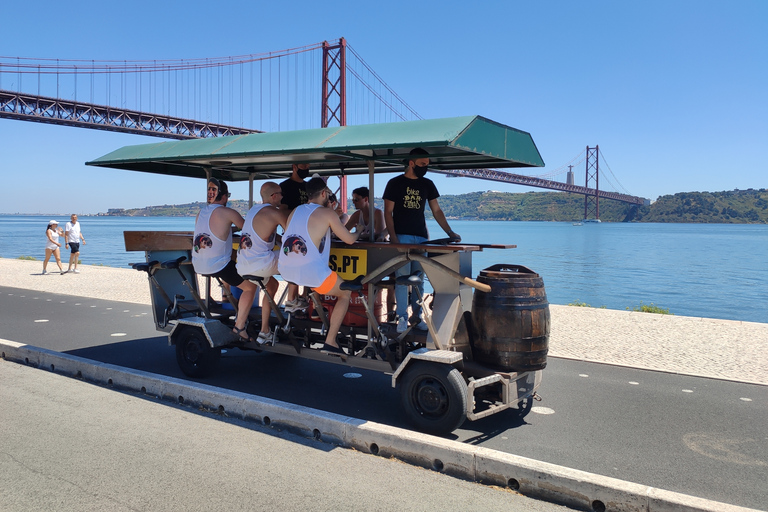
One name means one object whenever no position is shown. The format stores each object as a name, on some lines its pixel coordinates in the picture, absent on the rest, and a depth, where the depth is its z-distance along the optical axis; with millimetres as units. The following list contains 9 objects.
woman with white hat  17391
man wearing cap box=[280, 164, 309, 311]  6574
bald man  5598
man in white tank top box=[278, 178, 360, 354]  5000
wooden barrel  4574
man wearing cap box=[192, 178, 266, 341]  5961
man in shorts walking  17641
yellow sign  5164
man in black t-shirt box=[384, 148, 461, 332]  5414
